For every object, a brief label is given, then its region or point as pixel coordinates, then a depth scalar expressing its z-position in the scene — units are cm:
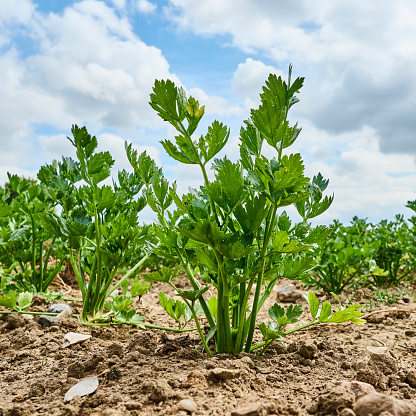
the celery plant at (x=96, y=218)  95
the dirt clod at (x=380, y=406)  56
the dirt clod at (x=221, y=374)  63
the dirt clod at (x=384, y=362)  71
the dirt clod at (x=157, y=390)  60
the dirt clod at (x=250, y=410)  55
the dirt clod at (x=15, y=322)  107
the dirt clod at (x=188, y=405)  57
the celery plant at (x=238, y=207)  65
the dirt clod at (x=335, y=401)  58
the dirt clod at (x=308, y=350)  75
